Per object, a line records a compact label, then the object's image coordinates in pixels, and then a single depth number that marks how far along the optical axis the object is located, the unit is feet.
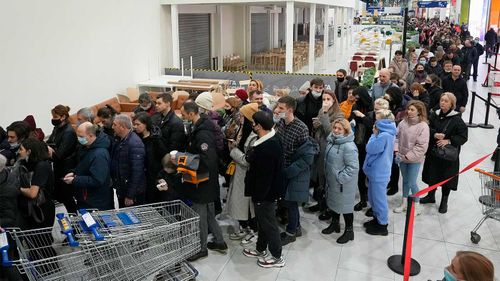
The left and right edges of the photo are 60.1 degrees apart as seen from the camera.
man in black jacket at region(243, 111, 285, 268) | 12.95
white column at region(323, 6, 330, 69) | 56.44
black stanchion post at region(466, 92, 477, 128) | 32.57
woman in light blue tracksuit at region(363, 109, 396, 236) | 15.49
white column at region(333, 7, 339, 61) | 70.76
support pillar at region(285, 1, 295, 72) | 40.05
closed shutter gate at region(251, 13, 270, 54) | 72.28
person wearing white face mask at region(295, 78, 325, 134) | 18.97
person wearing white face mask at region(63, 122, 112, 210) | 13.73
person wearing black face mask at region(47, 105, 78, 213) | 15.47
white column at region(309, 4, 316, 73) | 45.01
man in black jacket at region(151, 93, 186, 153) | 15.17
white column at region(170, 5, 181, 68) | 42.34
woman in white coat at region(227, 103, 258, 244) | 14.34
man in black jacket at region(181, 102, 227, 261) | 13.69
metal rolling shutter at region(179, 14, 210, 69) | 48.80
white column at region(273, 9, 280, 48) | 81.56
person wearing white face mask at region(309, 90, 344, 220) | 16.93
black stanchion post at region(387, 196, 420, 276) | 13.98
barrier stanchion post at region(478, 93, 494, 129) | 32.18
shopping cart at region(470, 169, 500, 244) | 14.79
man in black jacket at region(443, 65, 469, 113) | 25.59
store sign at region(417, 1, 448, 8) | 61.72
